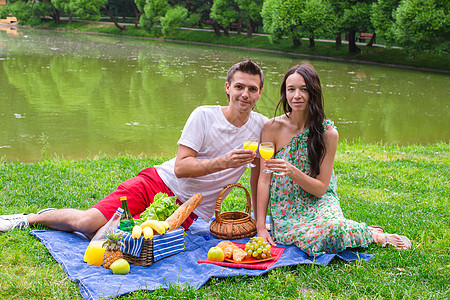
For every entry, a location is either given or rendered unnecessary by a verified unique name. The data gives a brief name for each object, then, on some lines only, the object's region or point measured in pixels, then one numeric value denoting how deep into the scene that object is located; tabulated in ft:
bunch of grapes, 11.94
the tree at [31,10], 163.33
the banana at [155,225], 11.72
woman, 12.48
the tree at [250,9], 123.54
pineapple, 11.36
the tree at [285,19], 104.37
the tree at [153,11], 135.14
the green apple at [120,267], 11.03
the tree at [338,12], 99.66
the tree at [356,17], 96.78
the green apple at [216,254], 11.84
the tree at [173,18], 129.70
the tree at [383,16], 91.01
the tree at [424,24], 80.23
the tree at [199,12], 137.08
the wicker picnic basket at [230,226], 13.33
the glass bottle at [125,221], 12.00
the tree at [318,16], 100.94
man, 12.89
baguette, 12.29
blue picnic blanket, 10.43
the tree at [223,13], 125.70
